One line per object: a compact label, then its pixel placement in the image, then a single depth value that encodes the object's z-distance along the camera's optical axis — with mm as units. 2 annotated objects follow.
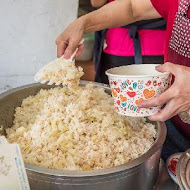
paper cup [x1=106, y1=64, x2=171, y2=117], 941
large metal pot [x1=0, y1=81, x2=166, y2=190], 888
